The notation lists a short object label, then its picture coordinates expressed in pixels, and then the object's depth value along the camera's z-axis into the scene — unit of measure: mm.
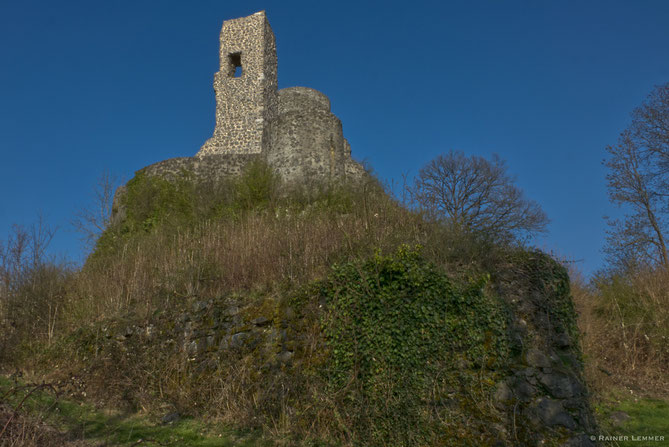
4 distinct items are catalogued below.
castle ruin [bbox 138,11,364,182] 14336
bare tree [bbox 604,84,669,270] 16734
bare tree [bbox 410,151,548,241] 22016
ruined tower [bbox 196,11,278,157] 20453
